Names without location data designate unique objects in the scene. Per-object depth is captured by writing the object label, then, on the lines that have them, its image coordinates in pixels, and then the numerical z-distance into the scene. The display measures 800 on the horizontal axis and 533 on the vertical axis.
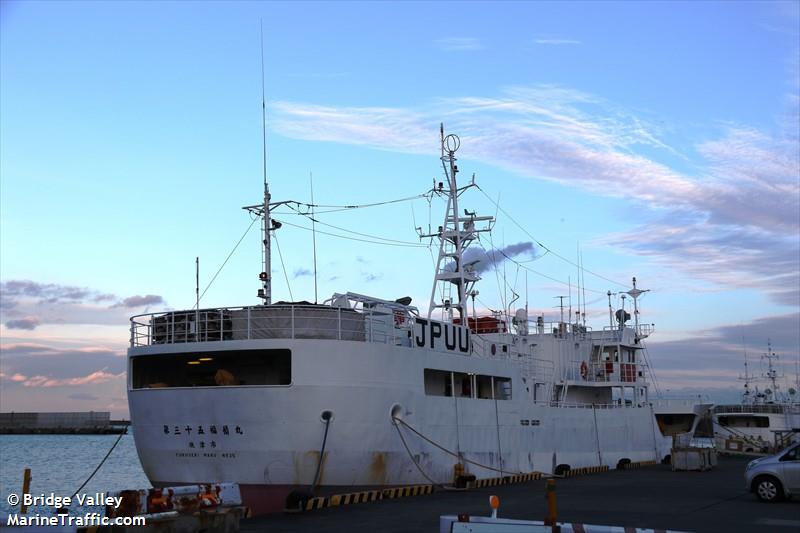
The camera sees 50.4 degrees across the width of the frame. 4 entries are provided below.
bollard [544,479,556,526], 12.65
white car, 20.62
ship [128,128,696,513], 20.97
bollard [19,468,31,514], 17.29
